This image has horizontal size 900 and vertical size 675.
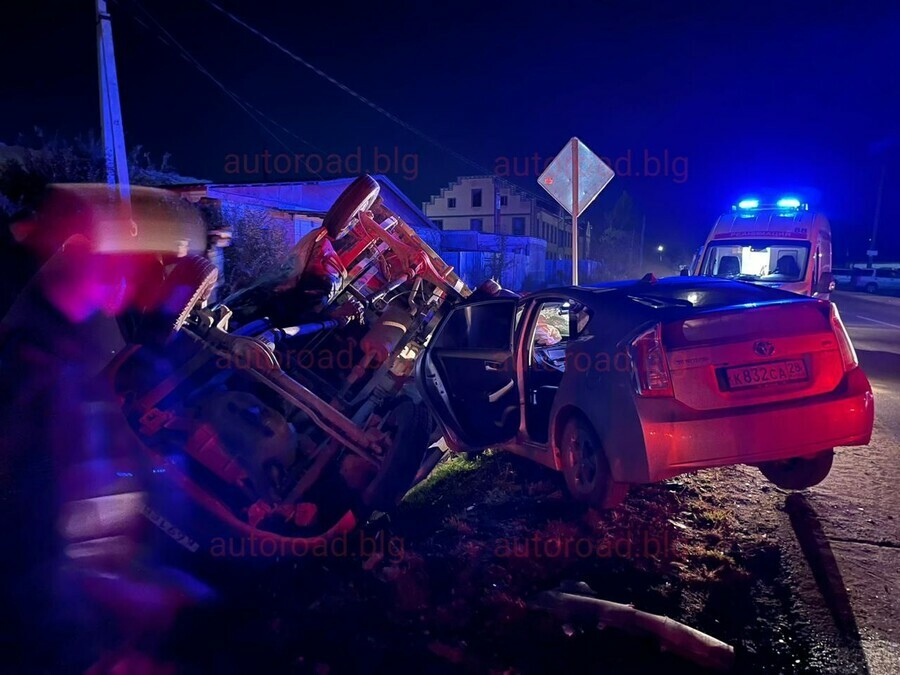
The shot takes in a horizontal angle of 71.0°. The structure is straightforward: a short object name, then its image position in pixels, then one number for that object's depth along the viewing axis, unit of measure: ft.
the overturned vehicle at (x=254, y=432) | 12.46
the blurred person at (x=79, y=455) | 11.00
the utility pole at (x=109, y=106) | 30.22
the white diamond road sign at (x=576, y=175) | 24.58
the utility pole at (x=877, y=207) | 130.62
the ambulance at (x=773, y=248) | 32.24
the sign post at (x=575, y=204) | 24.38
